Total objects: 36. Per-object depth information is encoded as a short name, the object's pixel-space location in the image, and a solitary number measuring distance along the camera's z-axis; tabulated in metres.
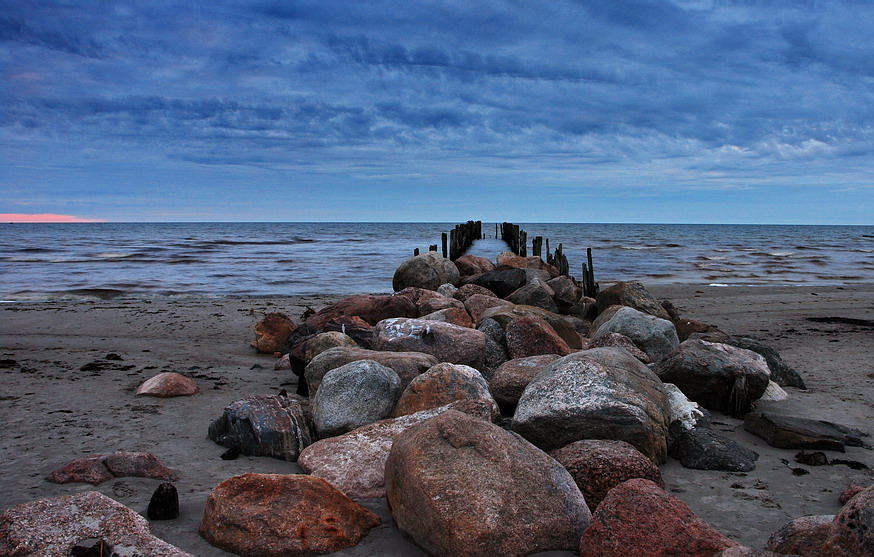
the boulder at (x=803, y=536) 2.87
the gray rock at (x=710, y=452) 4.57
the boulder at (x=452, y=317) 7.86
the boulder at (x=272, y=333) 8.61
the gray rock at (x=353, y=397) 4.92
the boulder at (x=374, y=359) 5.61
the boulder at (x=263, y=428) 4.66
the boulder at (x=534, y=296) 10.95
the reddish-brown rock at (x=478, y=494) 3.13
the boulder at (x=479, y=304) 9.14
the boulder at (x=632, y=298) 10.20
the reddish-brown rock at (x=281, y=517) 3.24
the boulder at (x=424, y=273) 12.20
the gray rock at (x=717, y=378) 6.00
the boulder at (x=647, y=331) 7.44
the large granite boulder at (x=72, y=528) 2.92
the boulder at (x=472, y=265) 14.23
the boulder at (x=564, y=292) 11.88
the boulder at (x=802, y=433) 4.95
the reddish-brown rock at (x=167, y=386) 6.19
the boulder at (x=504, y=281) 11.66
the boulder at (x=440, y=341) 6.43
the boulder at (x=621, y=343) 6.79
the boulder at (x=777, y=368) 7.01
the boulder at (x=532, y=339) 6.67
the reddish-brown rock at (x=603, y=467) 3.76
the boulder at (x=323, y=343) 6.63
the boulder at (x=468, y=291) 10.90
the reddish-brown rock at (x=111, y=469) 3.97
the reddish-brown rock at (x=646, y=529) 2.96
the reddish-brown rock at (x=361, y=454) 4.03
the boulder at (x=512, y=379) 5.53
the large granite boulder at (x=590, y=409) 4.38
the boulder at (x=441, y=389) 4.91
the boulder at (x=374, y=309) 8.91
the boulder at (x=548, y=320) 7.58
